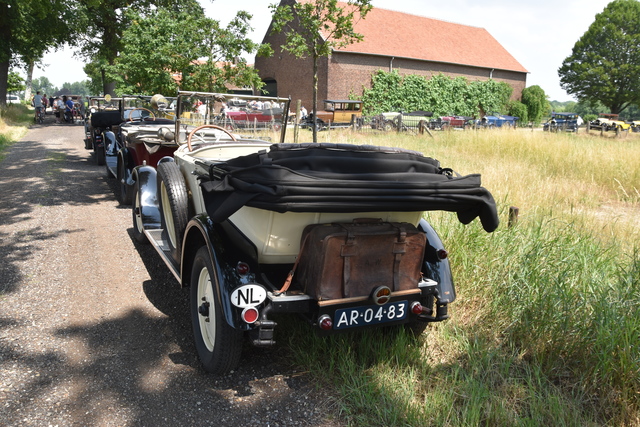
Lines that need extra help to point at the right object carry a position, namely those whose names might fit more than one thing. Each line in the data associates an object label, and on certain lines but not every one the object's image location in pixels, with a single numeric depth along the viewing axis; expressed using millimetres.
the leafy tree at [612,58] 51656
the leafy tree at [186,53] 14672
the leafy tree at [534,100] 45281
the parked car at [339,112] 30875
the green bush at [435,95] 35625
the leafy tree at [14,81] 52119
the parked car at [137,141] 6664
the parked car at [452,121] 32016
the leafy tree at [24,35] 21477
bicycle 25594
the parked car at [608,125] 30531
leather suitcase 2559
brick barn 33906
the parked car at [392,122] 24933
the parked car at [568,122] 29372
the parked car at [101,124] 9203
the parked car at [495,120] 34719
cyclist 25266
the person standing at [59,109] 25594
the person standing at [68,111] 25438
